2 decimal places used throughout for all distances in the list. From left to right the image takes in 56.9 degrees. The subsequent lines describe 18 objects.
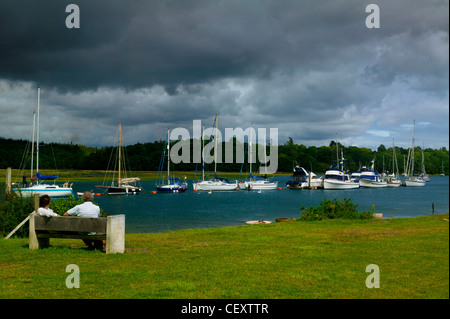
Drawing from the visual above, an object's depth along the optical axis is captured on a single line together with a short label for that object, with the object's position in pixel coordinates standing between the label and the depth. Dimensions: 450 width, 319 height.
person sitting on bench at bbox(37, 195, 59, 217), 13.51
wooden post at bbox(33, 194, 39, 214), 13.90
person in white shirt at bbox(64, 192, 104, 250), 13.41
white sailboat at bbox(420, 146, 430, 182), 151.50
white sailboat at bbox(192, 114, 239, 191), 110.12
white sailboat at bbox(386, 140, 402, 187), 146.50
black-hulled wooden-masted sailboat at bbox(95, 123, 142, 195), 100.00
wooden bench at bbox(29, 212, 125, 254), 12.86
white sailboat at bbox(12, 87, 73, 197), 77.28
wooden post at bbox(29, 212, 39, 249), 13.45
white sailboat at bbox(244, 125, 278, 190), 117.44
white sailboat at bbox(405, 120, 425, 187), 146.38
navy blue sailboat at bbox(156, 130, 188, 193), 109.06
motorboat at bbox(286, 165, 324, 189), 133.25
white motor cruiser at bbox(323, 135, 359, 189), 130.75
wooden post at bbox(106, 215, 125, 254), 12.83
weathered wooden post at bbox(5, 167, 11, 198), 34.05
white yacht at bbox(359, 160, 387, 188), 143.12
